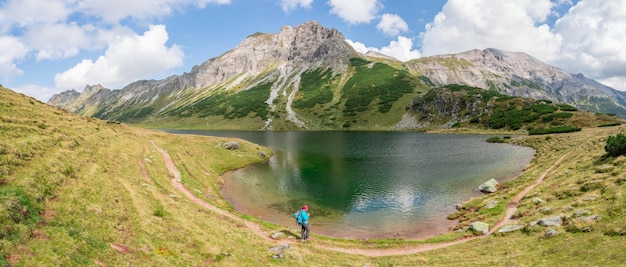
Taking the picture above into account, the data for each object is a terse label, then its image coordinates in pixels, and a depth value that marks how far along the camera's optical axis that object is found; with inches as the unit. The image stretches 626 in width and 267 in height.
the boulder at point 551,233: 1004.7
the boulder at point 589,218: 999.4
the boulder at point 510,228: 1224.7
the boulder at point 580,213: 1072.6
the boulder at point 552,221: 1093.7
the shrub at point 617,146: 1759.4
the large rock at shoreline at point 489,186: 2052.2
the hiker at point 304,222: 1226.6
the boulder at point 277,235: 1270.1
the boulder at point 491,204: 1640.0
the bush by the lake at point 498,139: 4634.4
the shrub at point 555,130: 4861.2
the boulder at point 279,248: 1046.0
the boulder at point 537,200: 1501.2
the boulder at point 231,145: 3512.6
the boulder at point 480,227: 1346.0
